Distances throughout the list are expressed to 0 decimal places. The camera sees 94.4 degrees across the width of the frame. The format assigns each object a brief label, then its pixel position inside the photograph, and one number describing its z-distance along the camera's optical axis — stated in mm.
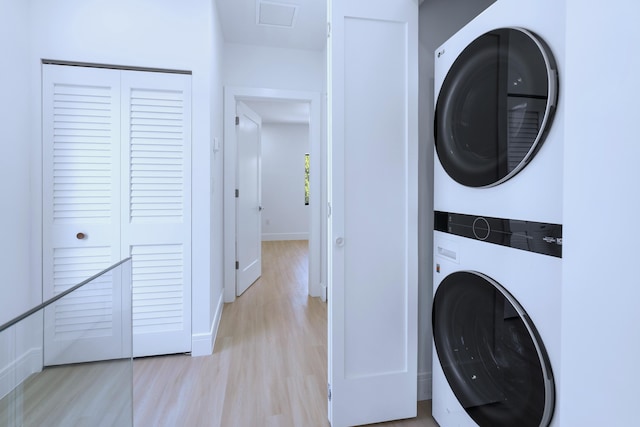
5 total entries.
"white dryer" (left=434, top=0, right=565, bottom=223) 836
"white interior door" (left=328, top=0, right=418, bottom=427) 1373
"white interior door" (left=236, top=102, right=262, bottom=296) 3225
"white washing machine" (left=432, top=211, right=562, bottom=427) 855
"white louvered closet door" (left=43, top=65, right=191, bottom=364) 1902
